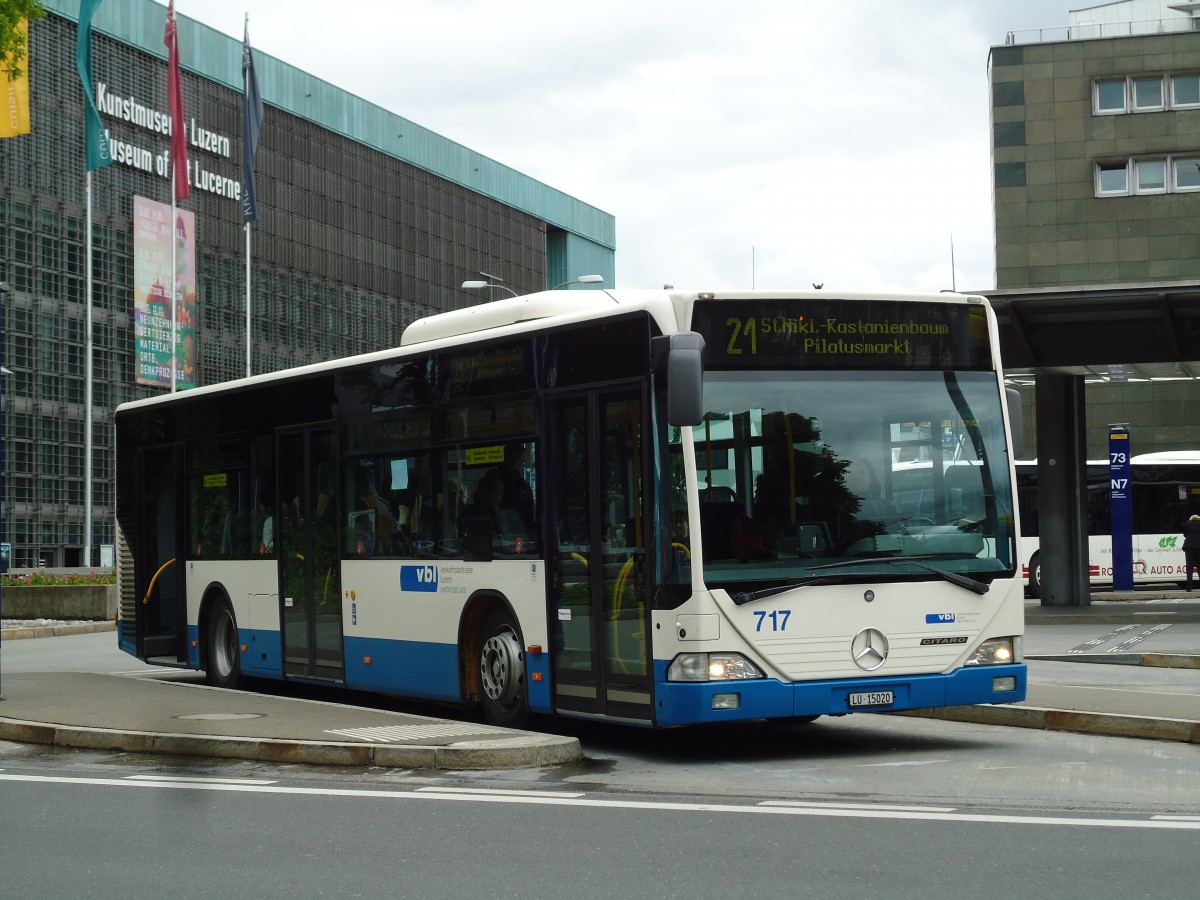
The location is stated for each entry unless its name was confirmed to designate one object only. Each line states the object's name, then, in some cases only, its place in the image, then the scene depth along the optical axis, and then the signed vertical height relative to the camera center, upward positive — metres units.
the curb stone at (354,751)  10.99 -1.26
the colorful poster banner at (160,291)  67.81 +11.28
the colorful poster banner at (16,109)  44.94 +12.07
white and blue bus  10.88 +0.27
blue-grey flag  44.47 +11.25
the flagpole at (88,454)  71.00 +4.68
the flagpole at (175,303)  65.72 +10.31
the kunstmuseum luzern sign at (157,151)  74.12 +18.96
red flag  44.16 +11.35
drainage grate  11.69 -1.19
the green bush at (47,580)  37.56 -0.32
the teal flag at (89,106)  43.41 +12.28
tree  23.27 +7.27
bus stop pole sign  34.34 +0.75
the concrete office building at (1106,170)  59.16 +12.78
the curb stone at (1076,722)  12.18 -1.31
